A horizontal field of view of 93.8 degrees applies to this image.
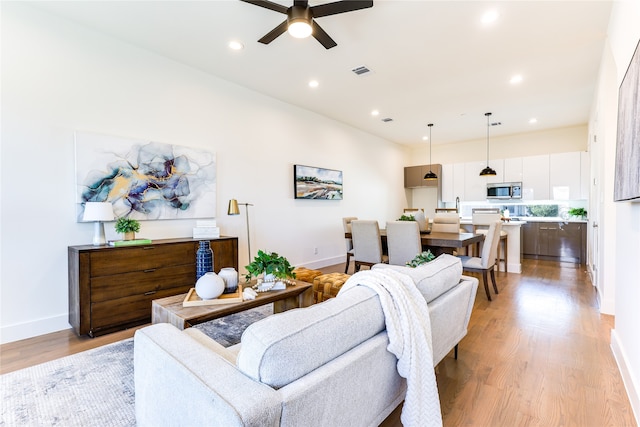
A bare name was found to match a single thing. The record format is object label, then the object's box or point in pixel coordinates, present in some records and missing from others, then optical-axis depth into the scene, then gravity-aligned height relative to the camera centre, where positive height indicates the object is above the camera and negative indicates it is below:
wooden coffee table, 1.93 -0.69
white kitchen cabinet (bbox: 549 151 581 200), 6.14 +0.67
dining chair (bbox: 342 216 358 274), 4.97 -0.53
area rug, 1.63 -1.12
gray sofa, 0.81 -0.51
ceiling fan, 2.26 +1.54
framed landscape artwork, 5.18 +0.50
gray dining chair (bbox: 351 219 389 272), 4.19 -0.48
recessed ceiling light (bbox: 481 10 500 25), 2.72 +1.77
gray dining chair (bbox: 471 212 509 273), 5.09 -0.33
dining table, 3.65 -0.40
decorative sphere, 2.16 -0.56
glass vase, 2.55 -0.42
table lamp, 2.80 -0.03
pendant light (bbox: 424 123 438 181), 7.03 +0.77
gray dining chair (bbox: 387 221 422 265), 3.75 -0.42
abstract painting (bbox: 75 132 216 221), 2.95 +0.38
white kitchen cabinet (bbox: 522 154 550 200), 6.47 +0.67
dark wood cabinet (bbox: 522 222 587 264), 5.91 -0.68
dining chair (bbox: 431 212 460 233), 4.63 -0.25
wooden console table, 2.59 -0.66
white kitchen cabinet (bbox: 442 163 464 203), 7.63 +0.70
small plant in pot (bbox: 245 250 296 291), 2.49 -0.50
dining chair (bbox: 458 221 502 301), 3.57 -0.61
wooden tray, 2.11 -0.65
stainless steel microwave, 6.76 +0.41
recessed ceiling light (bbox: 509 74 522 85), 4.01 +1.77
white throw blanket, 1.22 -0.58
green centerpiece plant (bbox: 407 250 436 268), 2.31 -0.40
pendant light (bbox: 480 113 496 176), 5.98 +0.73
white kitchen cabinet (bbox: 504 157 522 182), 6.80 +0.89
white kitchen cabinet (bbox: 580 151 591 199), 5.97 +0.66
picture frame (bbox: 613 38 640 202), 1.50 +0.39
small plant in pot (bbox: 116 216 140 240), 3.02 -0.16
